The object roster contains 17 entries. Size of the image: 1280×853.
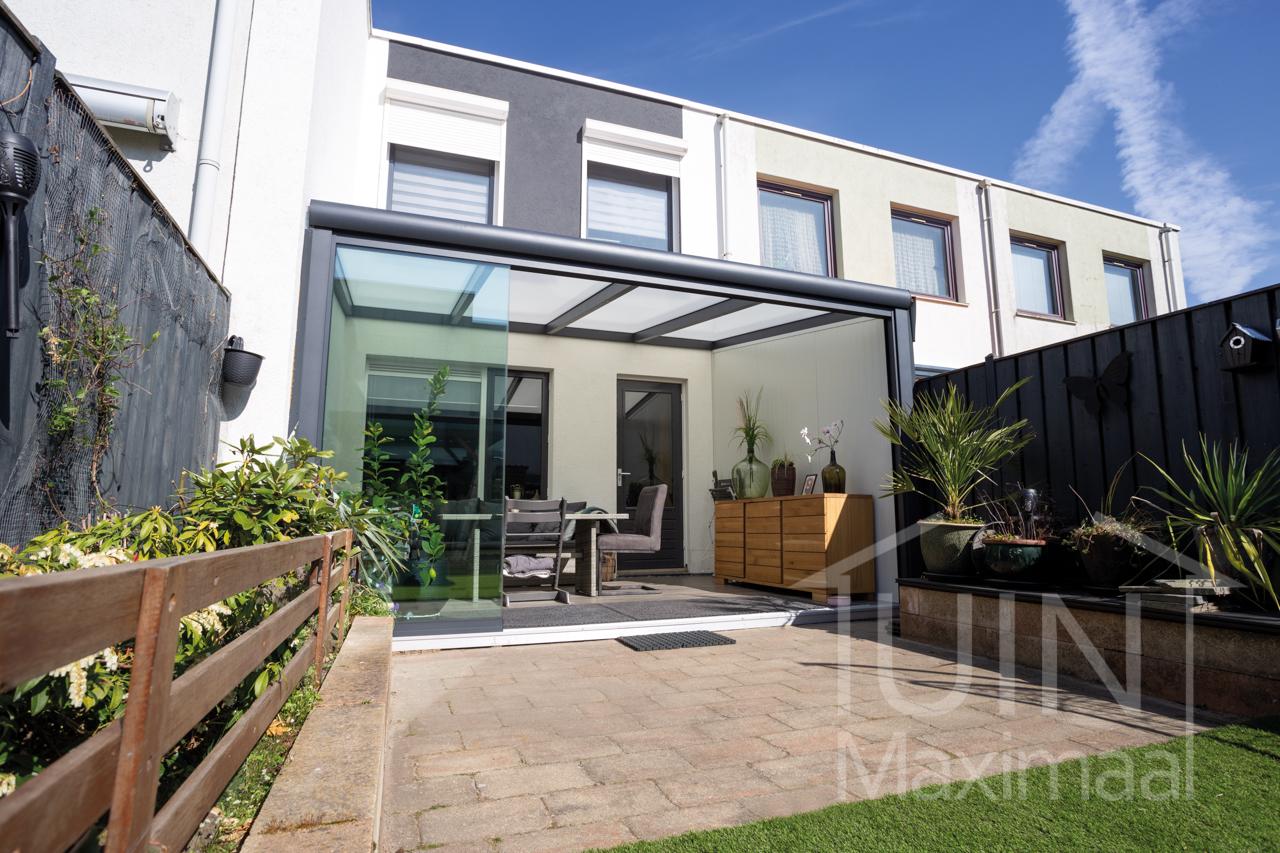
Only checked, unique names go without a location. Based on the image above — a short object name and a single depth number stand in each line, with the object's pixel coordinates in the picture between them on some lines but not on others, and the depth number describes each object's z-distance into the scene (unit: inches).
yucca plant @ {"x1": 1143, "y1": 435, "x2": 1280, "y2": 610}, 118.4
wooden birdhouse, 132.5
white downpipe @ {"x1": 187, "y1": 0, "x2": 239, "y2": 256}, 146.6
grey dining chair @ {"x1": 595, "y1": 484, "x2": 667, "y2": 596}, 244.2
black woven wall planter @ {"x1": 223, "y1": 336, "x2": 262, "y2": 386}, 139.0
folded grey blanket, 219.0
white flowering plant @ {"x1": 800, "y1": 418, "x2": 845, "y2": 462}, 258.2
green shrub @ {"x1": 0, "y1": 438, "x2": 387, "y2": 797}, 51.1
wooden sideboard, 230.4
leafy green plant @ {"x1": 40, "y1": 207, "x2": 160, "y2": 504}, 77.4
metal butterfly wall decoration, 160.2
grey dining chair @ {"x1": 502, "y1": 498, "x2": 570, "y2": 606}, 217.8
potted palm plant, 174.6
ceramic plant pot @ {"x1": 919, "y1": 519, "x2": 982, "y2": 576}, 172.6
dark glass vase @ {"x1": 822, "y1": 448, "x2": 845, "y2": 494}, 244.2
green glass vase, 290.8
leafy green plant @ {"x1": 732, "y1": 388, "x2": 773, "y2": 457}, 301.6
